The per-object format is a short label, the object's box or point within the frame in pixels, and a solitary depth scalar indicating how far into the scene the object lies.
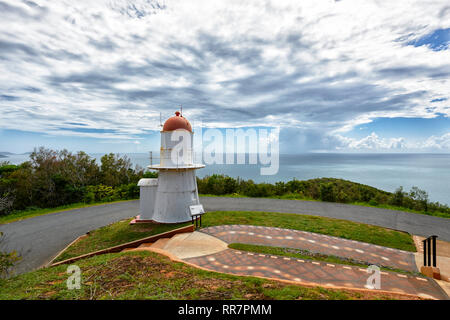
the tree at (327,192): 12.80
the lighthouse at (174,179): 8.53
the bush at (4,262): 3.53
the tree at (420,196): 10.52
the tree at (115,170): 16.34
